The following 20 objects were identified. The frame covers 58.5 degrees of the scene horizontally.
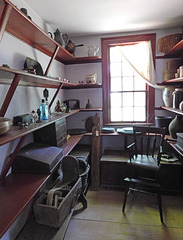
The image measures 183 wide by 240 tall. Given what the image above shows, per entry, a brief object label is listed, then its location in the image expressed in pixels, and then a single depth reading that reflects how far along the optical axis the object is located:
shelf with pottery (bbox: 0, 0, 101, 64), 1.07
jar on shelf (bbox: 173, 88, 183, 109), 2.22
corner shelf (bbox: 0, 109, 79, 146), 1.02
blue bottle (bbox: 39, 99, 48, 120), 1.75
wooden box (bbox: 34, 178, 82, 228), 1.46
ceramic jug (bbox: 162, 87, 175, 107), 2.51
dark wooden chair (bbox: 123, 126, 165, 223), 2.01
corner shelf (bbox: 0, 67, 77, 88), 1.08
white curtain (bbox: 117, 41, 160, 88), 2.76
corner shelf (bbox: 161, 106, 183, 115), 2.01
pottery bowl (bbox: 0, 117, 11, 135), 1.04
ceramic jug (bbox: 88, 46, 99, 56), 2.76
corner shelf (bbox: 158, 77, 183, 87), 2.76
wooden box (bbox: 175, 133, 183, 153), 1.94
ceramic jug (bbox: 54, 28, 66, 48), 2.16
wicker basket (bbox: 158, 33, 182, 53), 2.45
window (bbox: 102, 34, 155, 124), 2.94
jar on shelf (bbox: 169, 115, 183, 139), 2.35
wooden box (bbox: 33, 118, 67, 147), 1.89
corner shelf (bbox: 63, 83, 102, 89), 2.82
